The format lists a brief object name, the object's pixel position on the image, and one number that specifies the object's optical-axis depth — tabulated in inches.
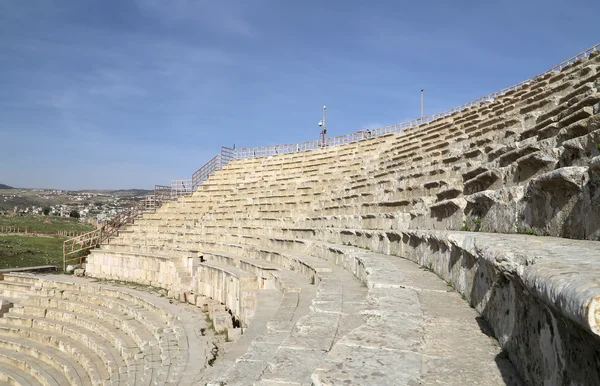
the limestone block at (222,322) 398.7
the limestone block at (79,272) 860.0
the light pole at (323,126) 1260.5
